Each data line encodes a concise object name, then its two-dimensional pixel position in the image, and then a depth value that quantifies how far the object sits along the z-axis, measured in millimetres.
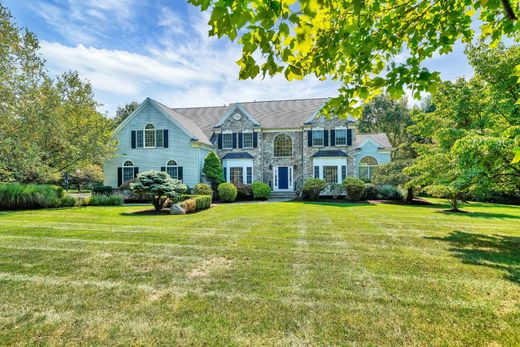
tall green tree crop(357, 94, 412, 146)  42156
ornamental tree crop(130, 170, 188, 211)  12539
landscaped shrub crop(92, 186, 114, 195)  20977
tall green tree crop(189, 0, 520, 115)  2521
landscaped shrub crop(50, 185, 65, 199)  15731
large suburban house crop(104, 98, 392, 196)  21875
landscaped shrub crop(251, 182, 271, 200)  20688
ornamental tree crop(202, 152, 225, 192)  21359
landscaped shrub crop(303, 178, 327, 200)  20312
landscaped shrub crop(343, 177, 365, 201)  19234
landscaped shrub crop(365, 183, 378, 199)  20594
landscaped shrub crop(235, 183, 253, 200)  20547
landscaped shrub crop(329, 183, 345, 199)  21172
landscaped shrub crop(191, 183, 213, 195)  18500
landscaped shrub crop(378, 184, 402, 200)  19783
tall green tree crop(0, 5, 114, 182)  15109
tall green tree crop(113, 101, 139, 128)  45888
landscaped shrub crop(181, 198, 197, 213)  12328
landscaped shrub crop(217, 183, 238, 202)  19156
